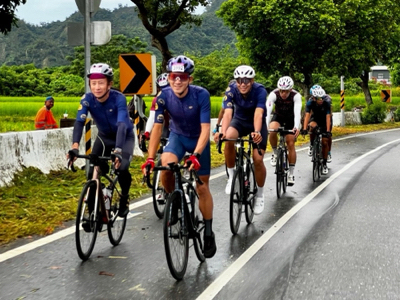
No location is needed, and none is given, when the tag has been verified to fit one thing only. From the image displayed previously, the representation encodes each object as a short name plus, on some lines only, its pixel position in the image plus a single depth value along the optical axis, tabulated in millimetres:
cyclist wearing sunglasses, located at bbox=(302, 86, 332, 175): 13891
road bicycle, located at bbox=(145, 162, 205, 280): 5773
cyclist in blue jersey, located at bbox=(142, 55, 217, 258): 6363
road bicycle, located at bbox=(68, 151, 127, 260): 6590
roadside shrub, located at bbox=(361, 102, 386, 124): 40969
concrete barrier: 11070
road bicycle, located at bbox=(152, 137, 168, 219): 8930
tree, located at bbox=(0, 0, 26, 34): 16489
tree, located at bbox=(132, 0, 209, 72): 24172
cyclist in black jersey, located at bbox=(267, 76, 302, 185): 11242
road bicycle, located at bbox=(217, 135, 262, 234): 8188
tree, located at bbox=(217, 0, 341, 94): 29016
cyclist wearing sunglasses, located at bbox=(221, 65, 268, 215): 8711
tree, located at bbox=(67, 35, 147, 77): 71088
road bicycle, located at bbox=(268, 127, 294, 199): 11336
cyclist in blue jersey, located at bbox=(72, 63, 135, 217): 7086
